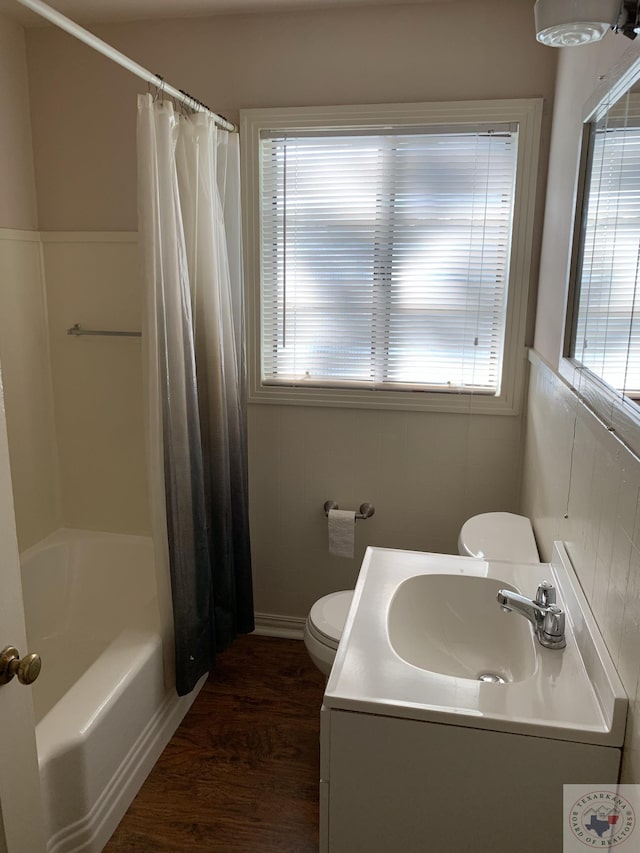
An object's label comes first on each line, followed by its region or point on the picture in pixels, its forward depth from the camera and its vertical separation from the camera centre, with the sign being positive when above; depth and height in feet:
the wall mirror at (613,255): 3.92 +0.15
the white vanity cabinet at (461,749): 3.93 -2.77
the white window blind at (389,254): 8.45 +0.27
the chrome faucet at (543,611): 4.76 -2.37
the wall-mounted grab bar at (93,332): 9.49 -0.83
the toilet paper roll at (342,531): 9.22 -3.47
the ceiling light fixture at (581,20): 3.90 +1.55
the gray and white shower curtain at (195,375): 6.93 -1.14
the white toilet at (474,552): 6.97 -2.81
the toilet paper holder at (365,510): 9.29 -3.20
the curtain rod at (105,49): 5.12 +1.94
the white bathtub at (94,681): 6.02 -4.48
